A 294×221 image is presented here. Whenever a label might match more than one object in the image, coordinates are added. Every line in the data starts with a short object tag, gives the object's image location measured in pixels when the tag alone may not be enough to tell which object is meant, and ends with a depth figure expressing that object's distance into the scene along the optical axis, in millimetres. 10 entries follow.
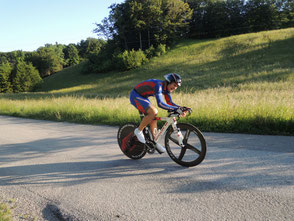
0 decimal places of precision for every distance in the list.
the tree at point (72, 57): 111731
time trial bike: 3873
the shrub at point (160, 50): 54006
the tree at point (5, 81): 64375
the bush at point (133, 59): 49900
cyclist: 3979
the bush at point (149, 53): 54219
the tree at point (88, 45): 102656
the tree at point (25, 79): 58431
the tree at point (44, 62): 82125
